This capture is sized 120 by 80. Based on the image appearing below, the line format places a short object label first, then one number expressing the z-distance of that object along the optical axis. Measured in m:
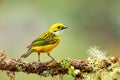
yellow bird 7.02
